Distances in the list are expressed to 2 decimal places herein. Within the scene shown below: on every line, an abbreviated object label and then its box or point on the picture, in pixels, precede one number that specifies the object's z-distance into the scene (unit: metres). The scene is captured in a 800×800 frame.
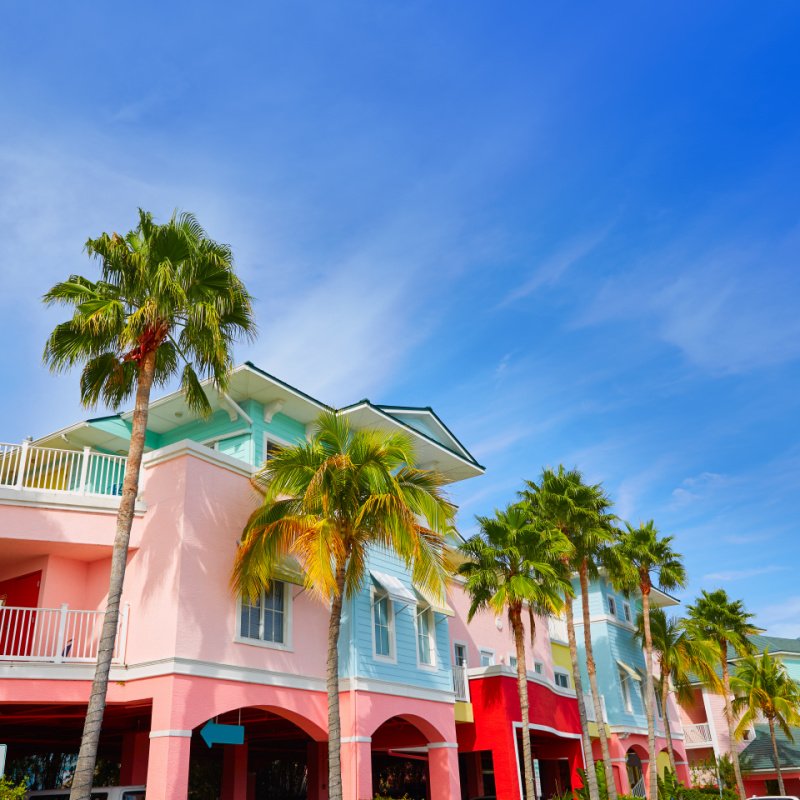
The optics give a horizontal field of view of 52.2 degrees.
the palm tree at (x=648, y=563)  33.84
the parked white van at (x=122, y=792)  16.66
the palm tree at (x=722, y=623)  41.34
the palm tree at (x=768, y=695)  41.06
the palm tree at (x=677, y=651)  38.62
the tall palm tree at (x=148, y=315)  16.28
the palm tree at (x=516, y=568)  24.44
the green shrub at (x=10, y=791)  12.71
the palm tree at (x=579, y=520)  27.66
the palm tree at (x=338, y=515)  16.89
